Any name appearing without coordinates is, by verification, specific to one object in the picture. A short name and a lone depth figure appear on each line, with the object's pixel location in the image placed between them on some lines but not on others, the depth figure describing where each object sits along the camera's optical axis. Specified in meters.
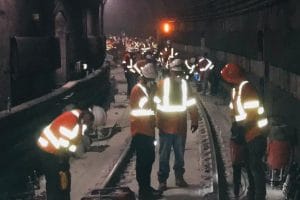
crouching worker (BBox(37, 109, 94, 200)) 7.08
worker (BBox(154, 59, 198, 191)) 9.72
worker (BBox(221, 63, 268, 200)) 8.34
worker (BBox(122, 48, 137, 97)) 21.36
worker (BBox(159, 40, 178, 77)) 31.57
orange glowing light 45.06
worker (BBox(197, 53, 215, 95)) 23.80
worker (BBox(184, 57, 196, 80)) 26.54
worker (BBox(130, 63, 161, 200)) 9.14
